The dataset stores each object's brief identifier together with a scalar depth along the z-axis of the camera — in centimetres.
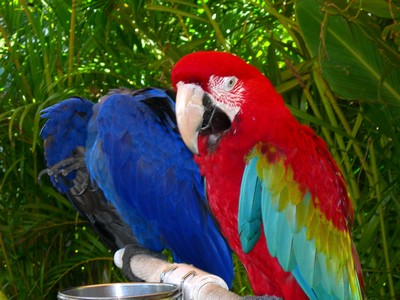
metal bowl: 99
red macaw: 122
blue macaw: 163
